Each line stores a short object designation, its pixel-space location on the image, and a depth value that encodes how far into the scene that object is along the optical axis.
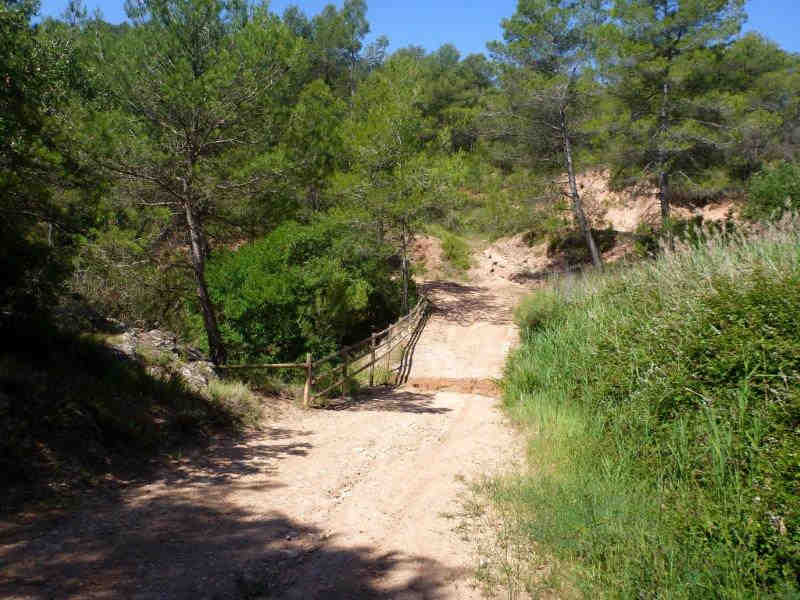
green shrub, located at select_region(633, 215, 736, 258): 20.27
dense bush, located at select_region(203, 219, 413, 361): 13.00
